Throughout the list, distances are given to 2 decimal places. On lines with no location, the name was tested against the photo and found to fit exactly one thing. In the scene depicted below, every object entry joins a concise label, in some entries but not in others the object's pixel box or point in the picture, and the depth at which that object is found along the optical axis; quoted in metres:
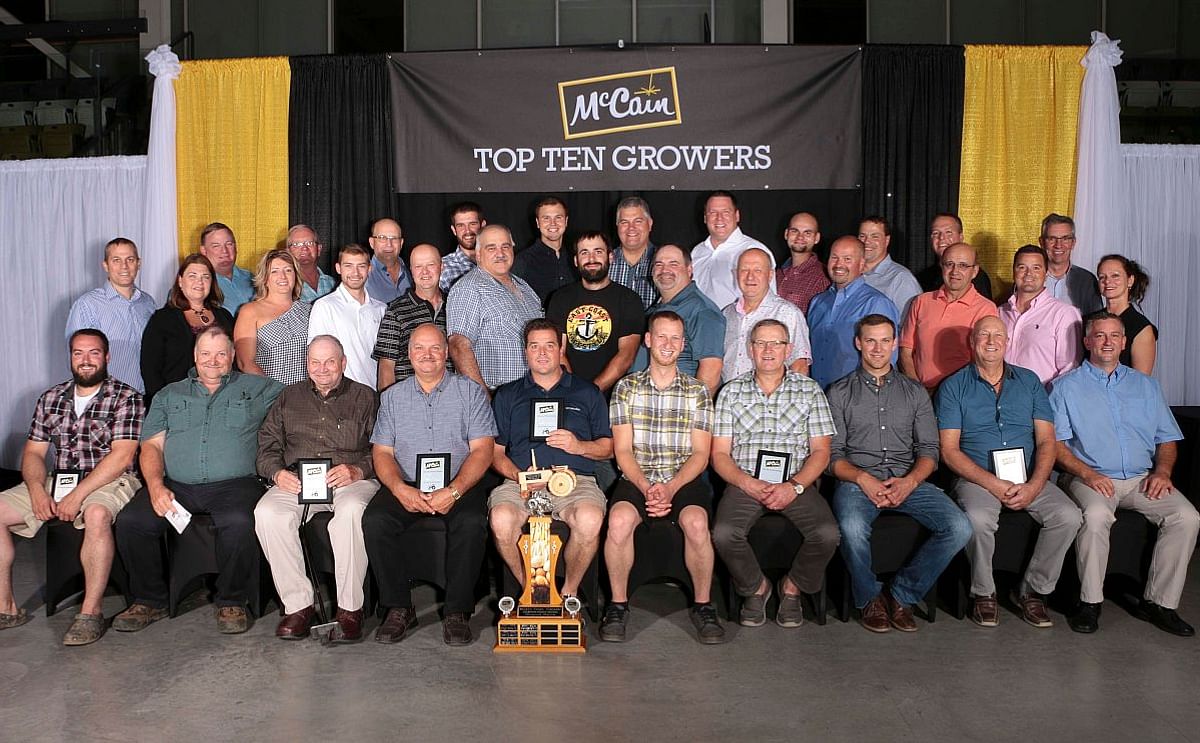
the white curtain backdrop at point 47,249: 6.05
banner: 5.39
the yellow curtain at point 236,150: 5.59
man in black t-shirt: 4.50
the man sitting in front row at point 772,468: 3.94
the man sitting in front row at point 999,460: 3.98
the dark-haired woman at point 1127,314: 4.70
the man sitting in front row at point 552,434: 3.95
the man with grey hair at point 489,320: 4.53
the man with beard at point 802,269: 5.05
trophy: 3.70
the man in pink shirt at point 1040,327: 4.63
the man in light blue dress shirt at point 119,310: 4.88
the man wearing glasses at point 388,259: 5.05
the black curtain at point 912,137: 5.41
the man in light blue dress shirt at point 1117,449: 4.00
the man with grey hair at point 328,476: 3.89
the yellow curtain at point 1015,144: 5.38
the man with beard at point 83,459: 4.02
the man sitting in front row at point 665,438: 3.97
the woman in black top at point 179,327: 4.57
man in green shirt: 3.98
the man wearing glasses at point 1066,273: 4.91
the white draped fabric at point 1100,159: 5.29
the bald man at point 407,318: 4.53
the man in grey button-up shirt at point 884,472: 3.92
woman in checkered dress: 4.57
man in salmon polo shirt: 4.62
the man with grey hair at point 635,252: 4.88
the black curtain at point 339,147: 5.55
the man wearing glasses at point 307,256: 4.97
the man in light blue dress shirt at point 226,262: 5.05
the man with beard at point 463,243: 4.99
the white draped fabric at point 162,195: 5.59
